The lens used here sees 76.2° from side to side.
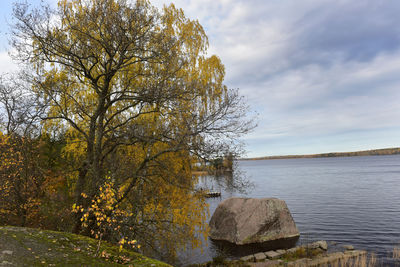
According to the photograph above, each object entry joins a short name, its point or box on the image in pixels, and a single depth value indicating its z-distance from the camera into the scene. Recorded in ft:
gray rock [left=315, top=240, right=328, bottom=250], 52.64
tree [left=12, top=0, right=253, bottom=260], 30.83
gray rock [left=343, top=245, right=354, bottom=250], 53.57
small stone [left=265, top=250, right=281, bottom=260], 48.57
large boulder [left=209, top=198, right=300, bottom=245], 58.44
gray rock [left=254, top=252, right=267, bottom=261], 47.88
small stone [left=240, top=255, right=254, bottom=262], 48.10
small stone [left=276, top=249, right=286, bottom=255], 50.19
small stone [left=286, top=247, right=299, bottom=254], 50.60
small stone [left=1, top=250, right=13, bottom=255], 16.70
